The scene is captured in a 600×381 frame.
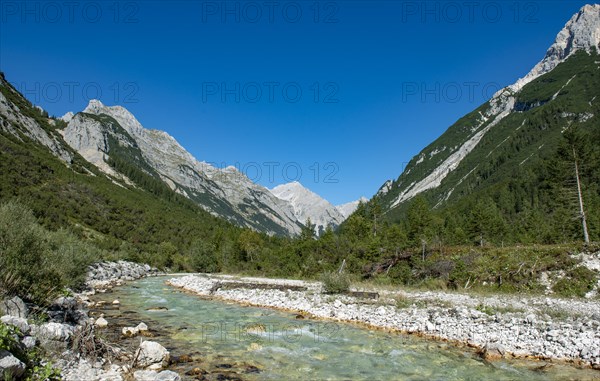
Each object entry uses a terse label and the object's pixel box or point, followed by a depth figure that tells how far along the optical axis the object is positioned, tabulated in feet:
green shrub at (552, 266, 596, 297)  79.25
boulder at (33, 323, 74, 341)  33.60
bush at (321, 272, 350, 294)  89.56
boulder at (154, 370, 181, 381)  32.40
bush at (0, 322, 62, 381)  26.25
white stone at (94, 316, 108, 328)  56.06
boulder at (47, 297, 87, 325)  46.93
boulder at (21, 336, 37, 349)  29.72
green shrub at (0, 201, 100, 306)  41.96
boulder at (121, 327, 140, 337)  51.67
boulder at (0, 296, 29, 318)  34.99
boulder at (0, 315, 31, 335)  30.81
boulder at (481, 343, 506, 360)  43.82
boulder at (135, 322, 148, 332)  55.43
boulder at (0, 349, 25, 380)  23.76
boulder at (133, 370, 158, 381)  32.53
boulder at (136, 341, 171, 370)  37.88
